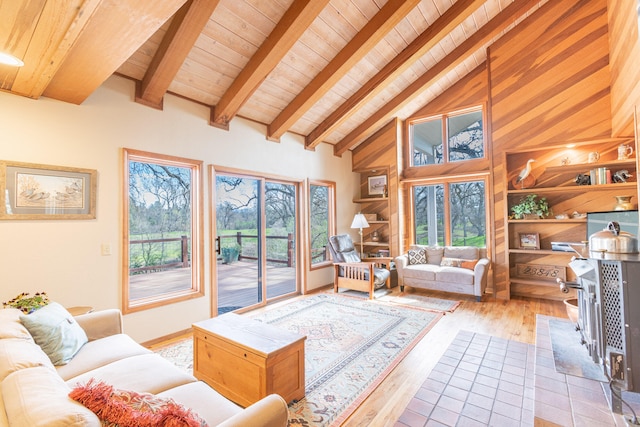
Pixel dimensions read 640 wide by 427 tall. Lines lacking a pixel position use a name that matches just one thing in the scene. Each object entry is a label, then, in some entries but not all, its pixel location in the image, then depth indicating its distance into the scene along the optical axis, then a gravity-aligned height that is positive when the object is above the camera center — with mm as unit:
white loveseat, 4609 -848
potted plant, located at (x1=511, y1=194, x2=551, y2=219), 4668 +109
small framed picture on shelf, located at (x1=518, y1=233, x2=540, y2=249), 4791 -411
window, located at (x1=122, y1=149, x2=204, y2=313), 3244 -88
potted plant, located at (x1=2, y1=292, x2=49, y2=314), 2178 -579
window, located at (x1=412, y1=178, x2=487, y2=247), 5395 +68
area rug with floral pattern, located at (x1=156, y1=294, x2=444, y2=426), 2175 -1309
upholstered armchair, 4988 -882
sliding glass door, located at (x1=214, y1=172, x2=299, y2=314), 4145 -280
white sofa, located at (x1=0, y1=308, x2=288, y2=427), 926 -773
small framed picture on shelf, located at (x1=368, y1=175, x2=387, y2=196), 6312 +718
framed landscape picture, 2477 +294
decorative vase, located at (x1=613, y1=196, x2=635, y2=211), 3910 +122
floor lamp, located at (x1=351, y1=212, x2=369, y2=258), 5824 -65
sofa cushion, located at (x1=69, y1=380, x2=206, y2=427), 938 -604
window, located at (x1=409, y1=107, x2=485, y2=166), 5449 +1508
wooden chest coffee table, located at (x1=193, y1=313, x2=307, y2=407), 1999 -987
